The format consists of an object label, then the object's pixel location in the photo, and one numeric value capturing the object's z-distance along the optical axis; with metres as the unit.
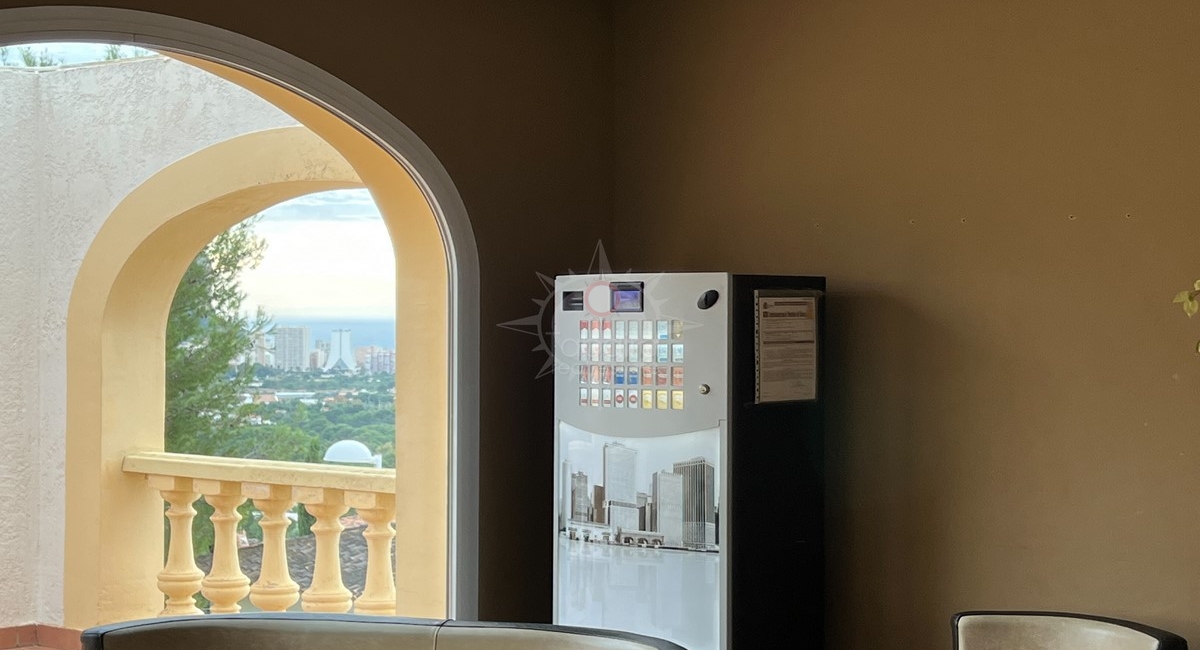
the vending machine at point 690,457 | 2.68
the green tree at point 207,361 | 6.77
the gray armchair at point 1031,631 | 2.47
